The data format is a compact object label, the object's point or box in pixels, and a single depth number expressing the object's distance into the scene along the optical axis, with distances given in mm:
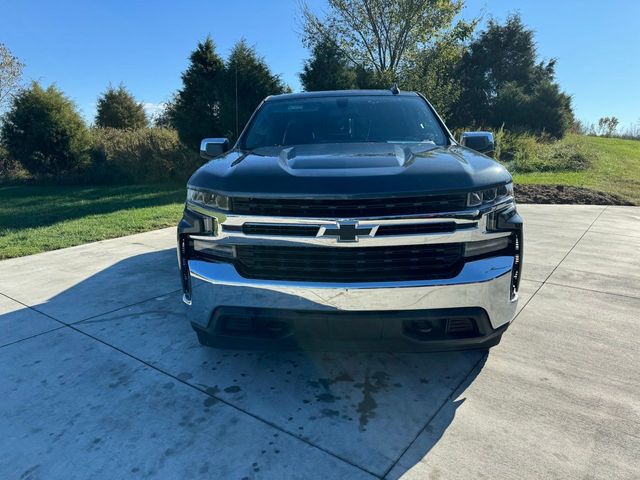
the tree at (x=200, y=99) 13117
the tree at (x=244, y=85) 12695
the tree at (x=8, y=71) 22828
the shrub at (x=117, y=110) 25078
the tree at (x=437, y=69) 14797
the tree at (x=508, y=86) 22312
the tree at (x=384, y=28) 16453
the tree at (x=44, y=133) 13585
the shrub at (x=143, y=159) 13898
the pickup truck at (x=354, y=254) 2096
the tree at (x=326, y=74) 14531
